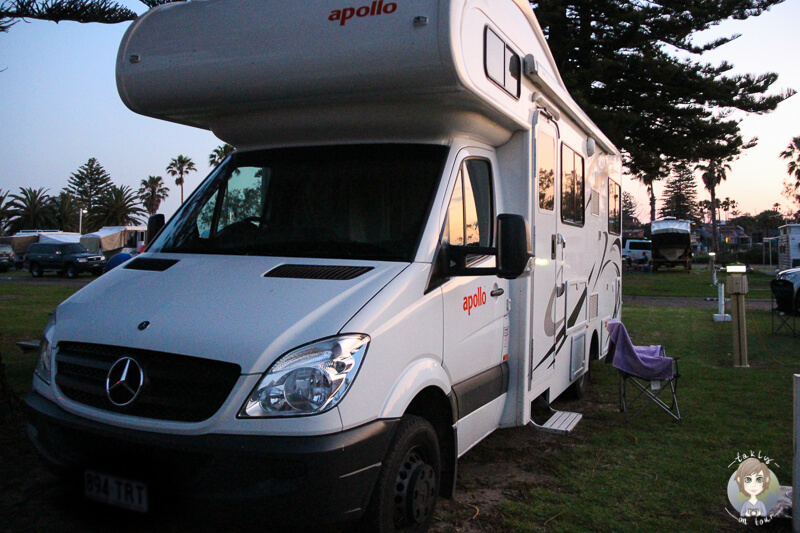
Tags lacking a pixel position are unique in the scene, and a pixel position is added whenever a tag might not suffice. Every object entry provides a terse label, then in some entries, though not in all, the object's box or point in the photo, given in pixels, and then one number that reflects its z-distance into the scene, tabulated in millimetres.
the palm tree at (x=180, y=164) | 77688
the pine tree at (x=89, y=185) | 78938
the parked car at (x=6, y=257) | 39531
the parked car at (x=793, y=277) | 12726
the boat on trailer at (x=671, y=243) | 38844
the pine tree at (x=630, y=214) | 112150
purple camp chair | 6352
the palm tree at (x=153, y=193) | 81812
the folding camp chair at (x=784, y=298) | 12688
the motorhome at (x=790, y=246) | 30438
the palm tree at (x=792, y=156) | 69125
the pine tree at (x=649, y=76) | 19312
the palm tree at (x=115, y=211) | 74438
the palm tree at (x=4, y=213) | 64375
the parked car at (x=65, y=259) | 32188
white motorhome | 2852
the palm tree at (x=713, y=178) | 64600
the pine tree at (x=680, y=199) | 99375
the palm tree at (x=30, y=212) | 69125
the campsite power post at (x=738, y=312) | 8602
